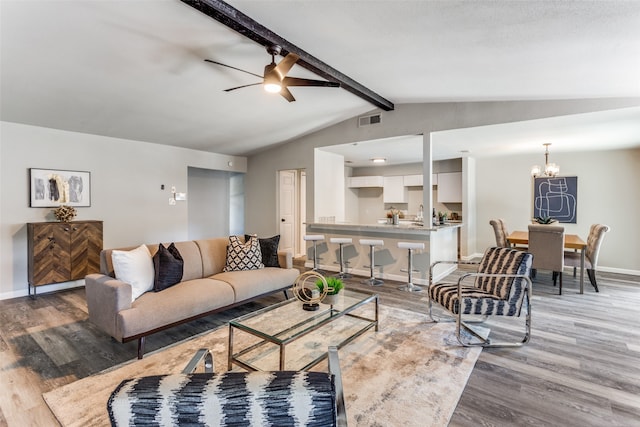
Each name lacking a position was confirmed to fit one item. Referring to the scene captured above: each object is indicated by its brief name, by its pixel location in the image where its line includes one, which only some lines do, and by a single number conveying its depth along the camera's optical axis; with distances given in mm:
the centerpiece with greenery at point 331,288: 2852
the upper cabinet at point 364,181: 8727
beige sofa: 2676
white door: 7301
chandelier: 5641
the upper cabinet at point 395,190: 8477
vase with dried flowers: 4582
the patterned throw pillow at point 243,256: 3984
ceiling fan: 2969
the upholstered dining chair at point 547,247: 4586
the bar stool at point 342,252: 5466
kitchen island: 5082
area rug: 2002
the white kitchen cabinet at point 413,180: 8070
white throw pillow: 2916
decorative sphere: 2830
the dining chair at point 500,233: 5527
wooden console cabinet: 4297
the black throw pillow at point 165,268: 3211
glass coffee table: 2336
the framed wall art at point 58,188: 4535
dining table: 4539
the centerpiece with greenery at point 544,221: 5469
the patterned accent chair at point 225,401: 894
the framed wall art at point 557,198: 6332
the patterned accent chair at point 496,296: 2934
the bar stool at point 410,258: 4772
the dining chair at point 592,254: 4516
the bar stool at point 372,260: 5161
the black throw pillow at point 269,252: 4234
